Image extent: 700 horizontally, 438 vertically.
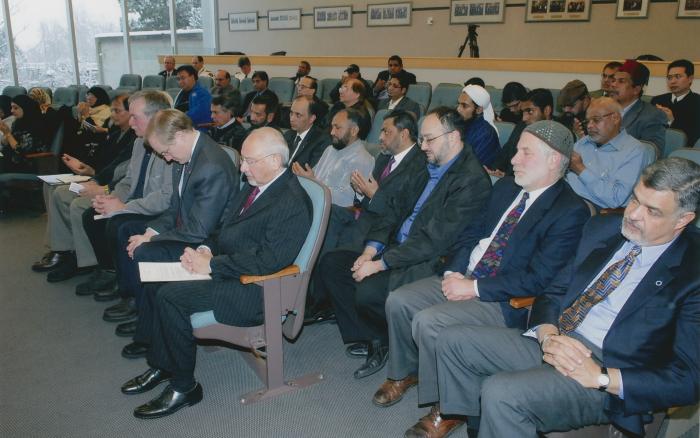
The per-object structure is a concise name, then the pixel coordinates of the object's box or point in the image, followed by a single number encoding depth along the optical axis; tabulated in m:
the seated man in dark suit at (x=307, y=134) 3.88
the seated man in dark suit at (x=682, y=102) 4.59
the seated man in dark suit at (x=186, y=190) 2.65
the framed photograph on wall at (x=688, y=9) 7.04
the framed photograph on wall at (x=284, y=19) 12.11
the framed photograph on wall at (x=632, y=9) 7.50
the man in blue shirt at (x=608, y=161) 2.79
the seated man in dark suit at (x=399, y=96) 5.57
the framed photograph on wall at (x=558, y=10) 8.04
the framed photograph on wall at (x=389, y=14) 10.22
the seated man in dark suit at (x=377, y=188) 2.86
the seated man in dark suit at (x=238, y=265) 2.21
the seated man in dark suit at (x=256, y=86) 7.39
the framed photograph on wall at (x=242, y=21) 12.94
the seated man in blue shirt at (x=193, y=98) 5.87
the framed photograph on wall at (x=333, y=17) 11.14
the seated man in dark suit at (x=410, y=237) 2.44
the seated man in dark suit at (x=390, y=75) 7.29
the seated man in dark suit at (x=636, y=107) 3.54
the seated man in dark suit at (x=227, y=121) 4.49
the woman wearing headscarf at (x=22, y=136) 5.26
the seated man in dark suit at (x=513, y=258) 2.00
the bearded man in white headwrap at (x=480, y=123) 3.84
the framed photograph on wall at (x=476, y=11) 8.91
